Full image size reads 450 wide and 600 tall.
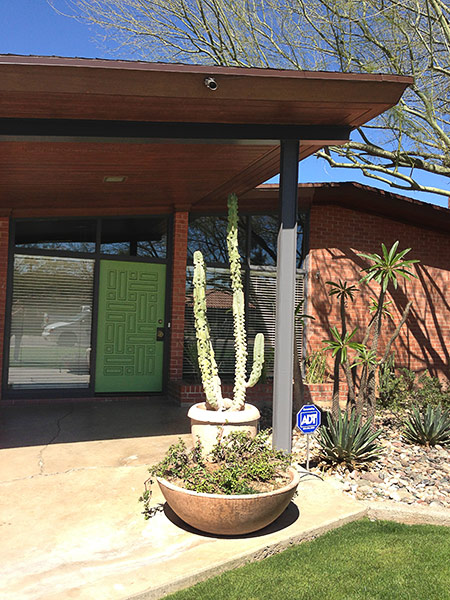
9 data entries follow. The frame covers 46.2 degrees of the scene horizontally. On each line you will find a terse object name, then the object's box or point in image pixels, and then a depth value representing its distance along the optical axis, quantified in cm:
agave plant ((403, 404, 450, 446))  573
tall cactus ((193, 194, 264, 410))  486
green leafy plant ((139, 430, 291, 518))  350
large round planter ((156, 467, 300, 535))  334
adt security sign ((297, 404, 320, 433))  447
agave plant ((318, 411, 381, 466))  497
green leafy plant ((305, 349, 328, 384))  884
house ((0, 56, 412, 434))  389
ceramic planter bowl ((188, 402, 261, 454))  454
